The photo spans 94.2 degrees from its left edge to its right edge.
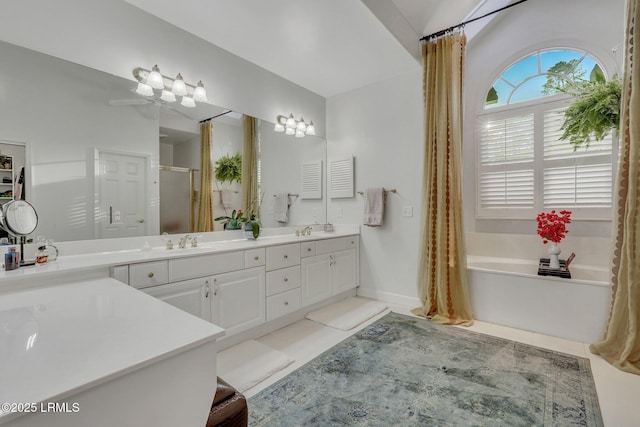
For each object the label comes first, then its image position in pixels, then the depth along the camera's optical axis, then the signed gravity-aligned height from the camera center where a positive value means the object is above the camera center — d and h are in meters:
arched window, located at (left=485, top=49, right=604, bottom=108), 3.10 +1.48
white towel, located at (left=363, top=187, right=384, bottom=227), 3.36 +0.05
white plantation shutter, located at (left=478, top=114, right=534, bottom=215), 3.34 +0.54
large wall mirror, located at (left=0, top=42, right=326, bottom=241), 1.75 +0.43
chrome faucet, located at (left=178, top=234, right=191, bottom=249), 2.32 -0.26
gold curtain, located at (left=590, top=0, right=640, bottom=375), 2.03 -0.17
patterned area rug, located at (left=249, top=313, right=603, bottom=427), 1.56 -1.08
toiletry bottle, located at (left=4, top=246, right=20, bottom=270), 1.46 -0.25
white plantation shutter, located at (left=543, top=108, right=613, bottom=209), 2.94 +0.41
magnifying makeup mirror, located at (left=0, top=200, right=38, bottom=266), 1.50 -0.05
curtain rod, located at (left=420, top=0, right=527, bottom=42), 2.84 +1.75
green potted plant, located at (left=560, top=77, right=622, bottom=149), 2.34 +0.82
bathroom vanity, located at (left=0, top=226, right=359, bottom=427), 0.57 -0.34
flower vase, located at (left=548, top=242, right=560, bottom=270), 2.69 -0.43
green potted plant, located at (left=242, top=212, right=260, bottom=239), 2.81 -0.18
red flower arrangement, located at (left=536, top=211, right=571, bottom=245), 2.77 -0.15
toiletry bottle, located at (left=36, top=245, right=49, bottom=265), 1.59 -0.25
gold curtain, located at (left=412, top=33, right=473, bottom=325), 2.85 +0.19
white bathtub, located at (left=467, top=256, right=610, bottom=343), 2.36 -0.78
